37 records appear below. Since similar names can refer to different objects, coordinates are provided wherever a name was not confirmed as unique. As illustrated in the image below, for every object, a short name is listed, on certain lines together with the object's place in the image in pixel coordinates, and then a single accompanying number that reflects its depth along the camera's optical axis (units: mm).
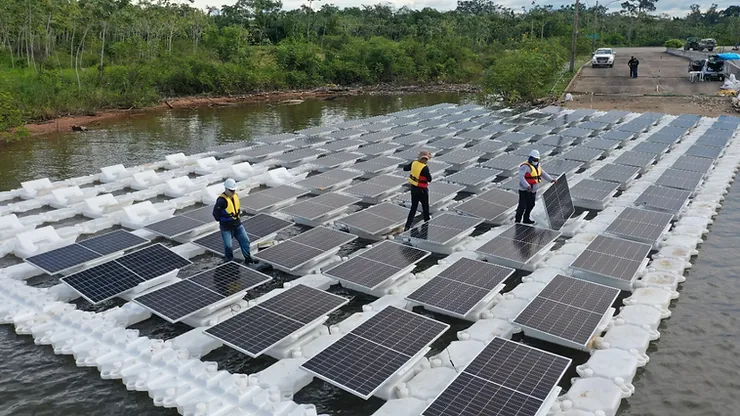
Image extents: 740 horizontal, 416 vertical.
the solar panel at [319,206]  13711
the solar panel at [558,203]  12578
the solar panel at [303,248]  10914
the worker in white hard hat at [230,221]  10531
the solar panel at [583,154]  18641
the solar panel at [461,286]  9117
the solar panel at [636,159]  17766
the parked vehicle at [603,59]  48250
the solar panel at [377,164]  17953
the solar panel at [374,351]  7098
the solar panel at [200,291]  8859
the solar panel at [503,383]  6555
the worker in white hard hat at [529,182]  12211
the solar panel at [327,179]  16297
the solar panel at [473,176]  16125
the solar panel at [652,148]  19578
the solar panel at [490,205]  13586
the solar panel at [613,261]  10203
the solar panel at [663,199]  13789
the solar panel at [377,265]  10141
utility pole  43862
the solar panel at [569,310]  8266
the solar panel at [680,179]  15434
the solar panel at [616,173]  16039
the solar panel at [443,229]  12086
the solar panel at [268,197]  14316
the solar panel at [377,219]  12750
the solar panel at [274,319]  7957
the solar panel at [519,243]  11172
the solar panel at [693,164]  17156
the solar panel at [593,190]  14695
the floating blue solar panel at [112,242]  11375
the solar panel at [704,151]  18991
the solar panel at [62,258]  10511
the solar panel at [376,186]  15305
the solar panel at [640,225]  11945
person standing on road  41406
